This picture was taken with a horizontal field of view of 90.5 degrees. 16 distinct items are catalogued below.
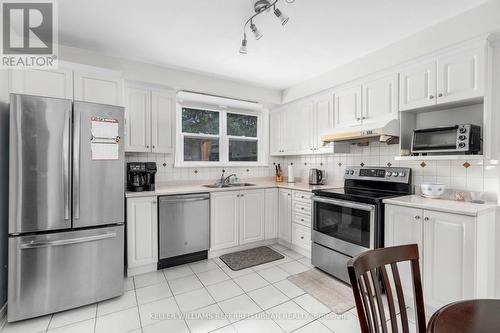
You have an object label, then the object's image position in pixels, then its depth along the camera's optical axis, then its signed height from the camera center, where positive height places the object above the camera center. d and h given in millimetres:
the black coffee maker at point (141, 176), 2848 -139
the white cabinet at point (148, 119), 2996 +564
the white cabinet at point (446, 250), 1761 -649
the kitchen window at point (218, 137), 3719 +439
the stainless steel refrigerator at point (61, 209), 1912 -376
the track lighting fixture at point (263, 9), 1704 +1190
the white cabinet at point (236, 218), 3213 -729
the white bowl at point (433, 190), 2281 -231
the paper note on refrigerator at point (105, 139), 2182 +224
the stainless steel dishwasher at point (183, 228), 2857 -766
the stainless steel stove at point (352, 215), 2326 -520
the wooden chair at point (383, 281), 906 -469
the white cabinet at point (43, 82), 2227 +763
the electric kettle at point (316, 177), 3635 -182
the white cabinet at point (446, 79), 1970 +752
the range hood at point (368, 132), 2480 +355
